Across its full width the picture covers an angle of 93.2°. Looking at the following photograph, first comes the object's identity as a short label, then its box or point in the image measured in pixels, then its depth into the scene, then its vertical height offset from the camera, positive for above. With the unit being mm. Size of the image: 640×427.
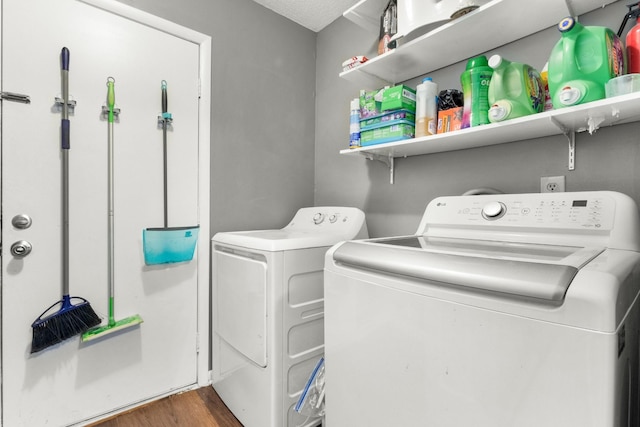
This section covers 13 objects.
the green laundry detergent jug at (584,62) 975 +489
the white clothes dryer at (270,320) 1353 -542
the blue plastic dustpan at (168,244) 1642 -205
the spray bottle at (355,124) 1762 +494
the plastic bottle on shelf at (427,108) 1476 +494
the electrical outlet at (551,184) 1274 +109
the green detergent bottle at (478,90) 1233 +492
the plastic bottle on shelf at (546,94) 1176 +451
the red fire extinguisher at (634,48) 998 +541
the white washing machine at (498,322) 588 -266
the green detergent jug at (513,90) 1118 +450
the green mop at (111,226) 1548 -99
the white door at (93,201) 1353 +29
